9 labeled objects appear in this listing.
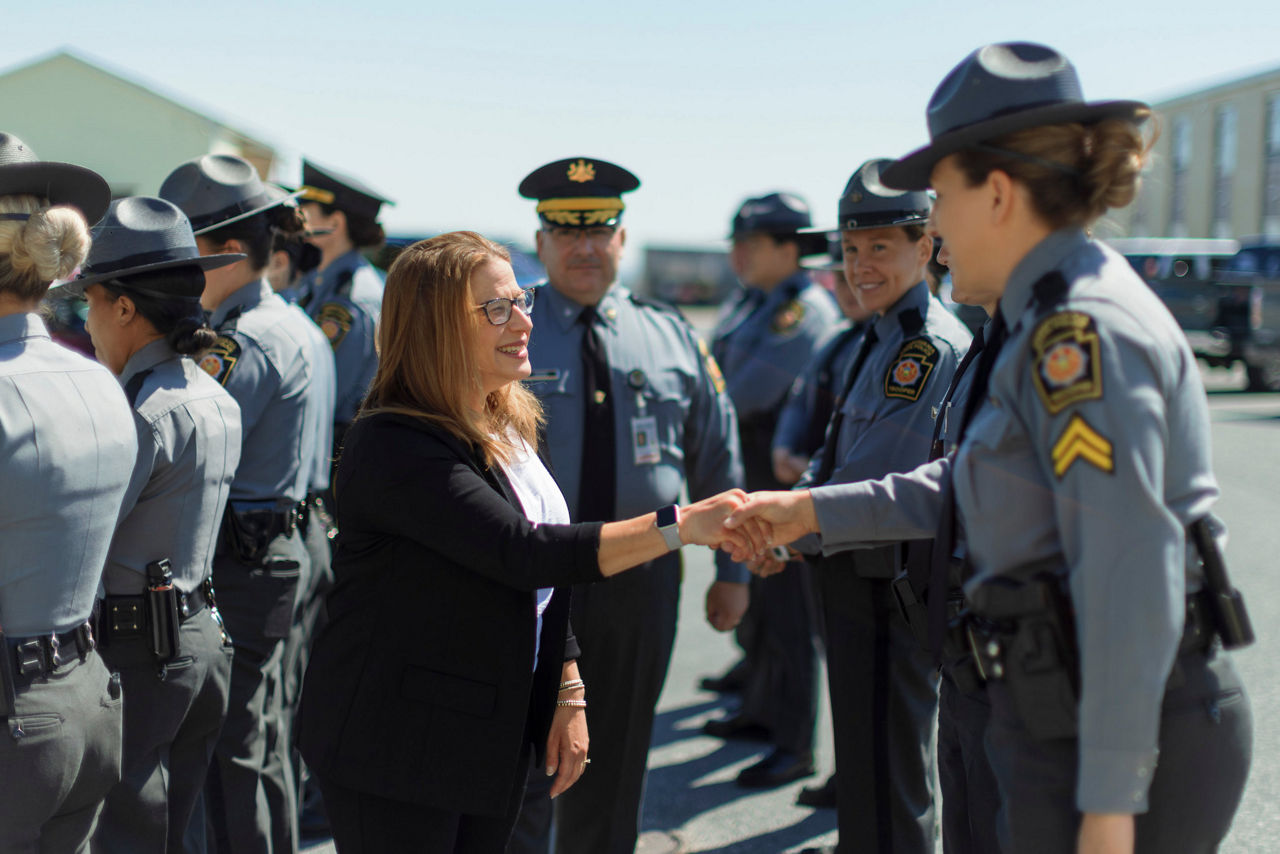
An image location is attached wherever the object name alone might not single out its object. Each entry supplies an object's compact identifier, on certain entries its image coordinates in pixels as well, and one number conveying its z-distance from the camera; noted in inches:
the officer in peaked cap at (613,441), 135.1
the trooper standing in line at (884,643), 124.6
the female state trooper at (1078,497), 61.1
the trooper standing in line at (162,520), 102.7
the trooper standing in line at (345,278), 195.5
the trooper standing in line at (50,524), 80.8
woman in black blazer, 83.7
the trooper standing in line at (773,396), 188.7
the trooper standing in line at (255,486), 133.6
